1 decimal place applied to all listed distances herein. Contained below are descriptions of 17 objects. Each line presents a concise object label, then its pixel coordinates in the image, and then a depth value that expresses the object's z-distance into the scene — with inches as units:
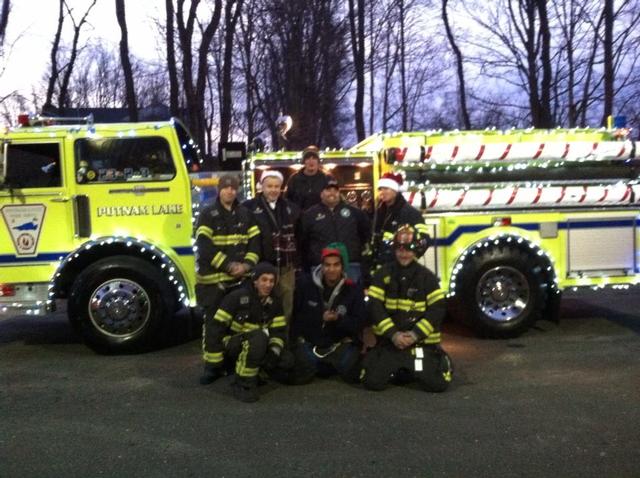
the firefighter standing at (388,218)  254.4
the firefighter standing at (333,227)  251.3
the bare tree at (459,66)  1042.7
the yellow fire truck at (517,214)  284.4
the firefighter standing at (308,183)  273.9
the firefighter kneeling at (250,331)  215.8
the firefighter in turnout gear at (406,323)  218.8
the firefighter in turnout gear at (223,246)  240.4
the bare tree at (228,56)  833.5
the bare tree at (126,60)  816.3
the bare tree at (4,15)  821.2
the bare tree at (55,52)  1015.0
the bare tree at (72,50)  1025.5
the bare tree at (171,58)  794.8
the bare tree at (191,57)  803.4
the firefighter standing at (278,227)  248.5
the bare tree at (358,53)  898.1
